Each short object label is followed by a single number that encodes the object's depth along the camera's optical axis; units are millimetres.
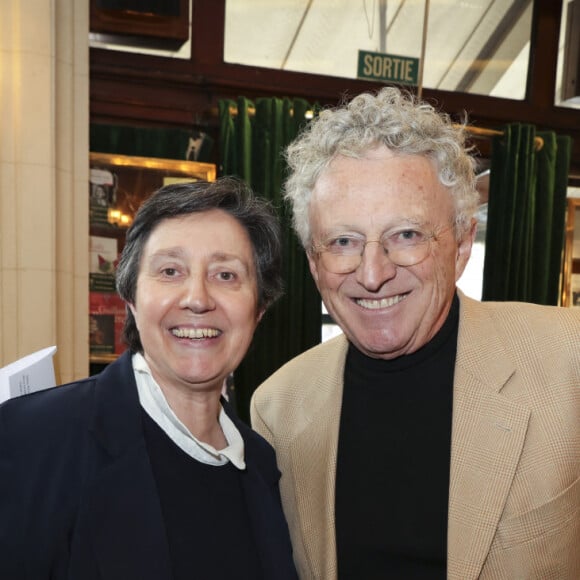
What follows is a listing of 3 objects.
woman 1273
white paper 1400
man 1514
